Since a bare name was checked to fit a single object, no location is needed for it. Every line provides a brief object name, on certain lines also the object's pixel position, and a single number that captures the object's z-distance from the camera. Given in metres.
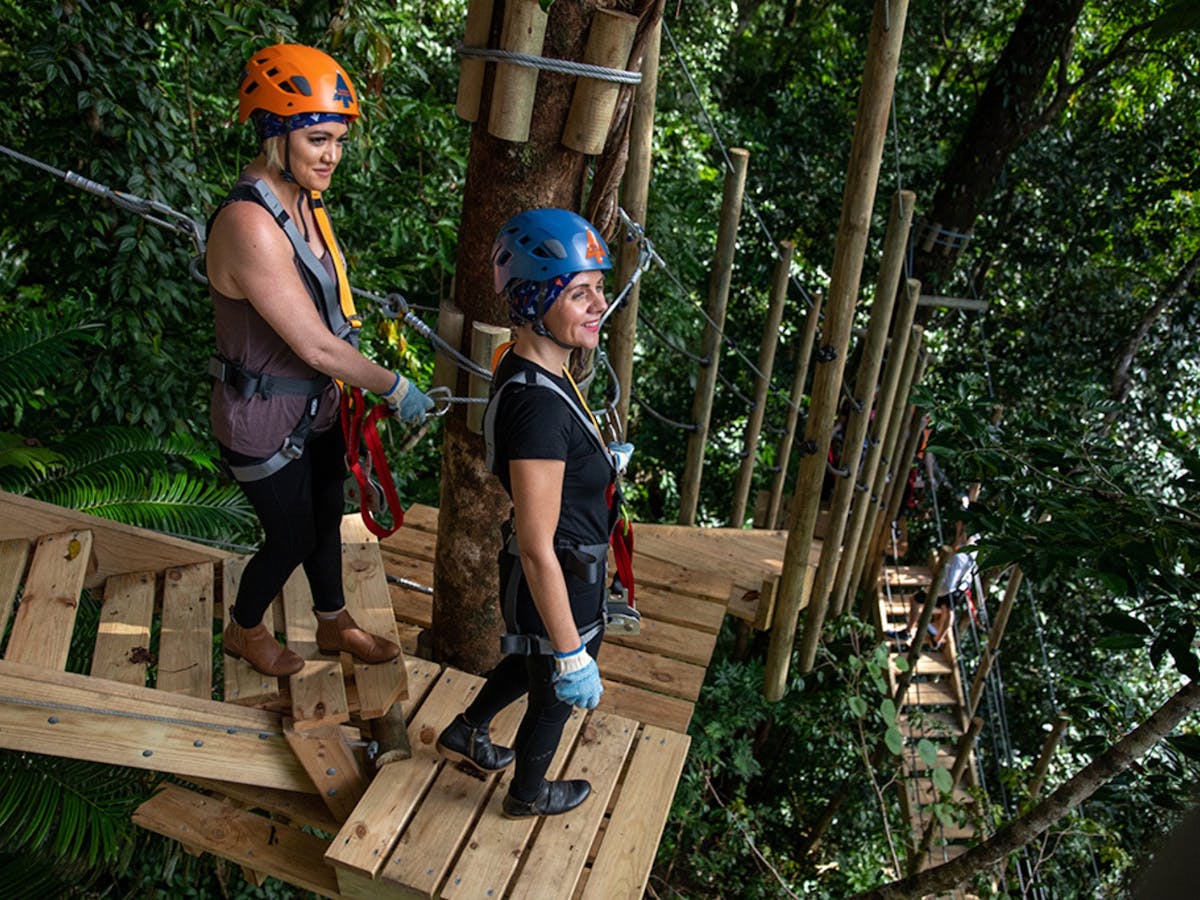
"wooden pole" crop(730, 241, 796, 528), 4.55
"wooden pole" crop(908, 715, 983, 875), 6.32
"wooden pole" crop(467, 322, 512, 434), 2.60
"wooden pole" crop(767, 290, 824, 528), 5.03
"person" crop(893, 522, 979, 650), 6.81
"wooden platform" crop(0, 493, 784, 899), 2.37
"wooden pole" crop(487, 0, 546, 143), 2.26
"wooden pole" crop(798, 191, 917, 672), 4.11
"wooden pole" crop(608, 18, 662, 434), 3.38
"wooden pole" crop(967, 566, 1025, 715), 5.66
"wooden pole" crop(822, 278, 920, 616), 4.92
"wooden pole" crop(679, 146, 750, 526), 4.06
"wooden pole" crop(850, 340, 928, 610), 5.44
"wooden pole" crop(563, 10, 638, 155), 2.32
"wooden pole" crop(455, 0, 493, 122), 2.35
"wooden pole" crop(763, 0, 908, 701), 3.20
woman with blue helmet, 2.05
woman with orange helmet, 2.11
